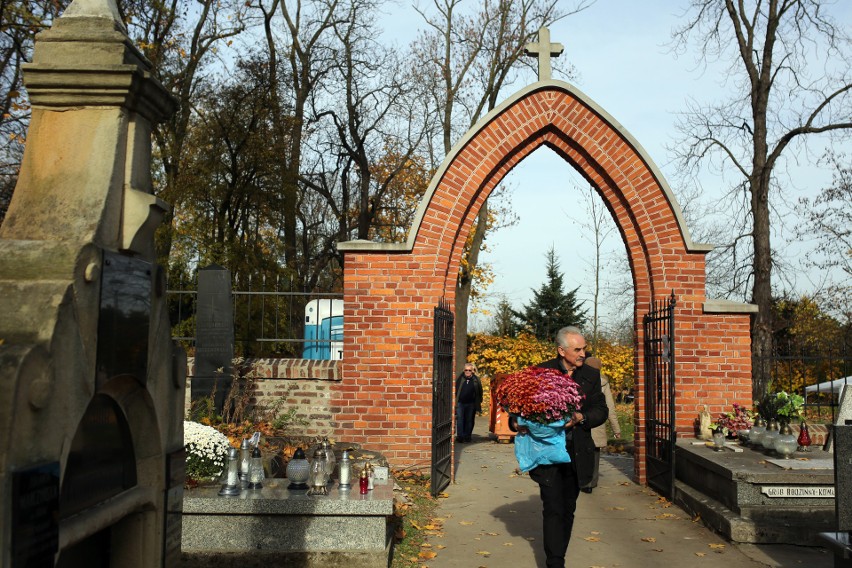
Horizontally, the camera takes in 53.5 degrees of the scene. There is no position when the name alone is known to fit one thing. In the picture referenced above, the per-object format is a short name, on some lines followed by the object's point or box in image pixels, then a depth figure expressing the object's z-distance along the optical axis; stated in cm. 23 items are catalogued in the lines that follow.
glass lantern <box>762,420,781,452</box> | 916
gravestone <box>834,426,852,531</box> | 495
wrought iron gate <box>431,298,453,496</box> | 1050
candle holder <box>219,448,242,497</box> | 657
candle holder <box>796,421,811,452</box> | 916
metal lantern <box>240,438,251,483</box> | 688
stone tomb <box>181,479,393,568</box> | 639
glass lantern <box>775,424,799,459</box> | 872
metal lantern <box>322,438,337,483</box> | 681
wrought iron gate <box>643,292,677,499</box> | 1027
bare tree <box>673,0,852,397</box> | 1869
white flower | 729
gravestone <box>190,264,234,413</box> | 1091
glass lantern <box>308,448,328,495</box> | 663
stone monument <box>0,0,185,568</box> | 245
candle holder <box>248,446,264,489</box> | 684
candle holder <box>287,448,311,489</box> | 671
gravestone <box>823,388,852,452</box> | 644
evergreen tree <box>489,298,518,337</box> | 4037
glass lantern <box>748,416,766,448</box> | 951
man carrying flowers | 646
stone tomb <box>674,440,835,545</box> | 794
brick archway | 1096
